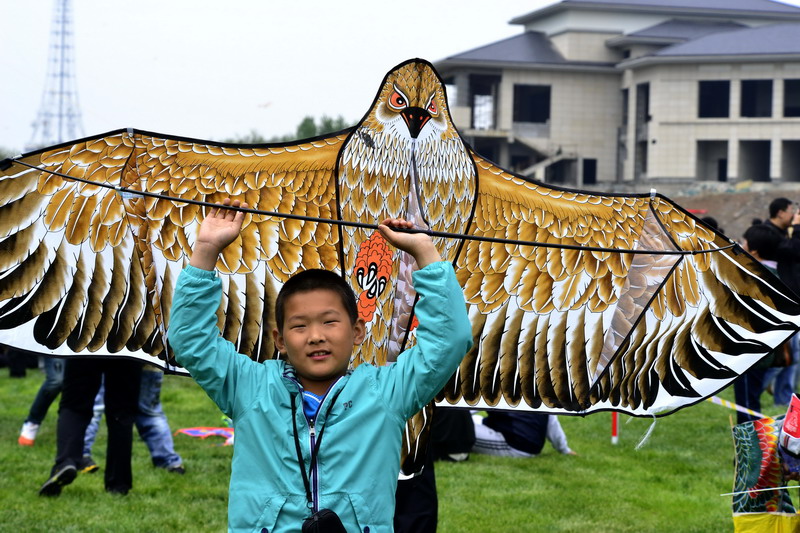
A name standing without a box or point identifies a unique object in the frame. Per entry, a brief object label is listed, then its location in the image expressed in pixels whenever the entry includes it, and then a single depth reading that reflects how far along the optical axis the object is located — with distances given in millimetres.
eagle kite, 3836
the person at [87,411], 6000
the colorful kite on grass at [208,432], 8180
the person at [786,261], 7625
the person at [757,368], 7543
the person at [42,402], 7613
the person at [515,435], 7777
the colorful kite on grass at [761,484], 4445
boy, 2887
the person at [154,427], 6871
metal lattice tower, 38750
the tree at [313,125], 61900
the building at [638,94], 45156
